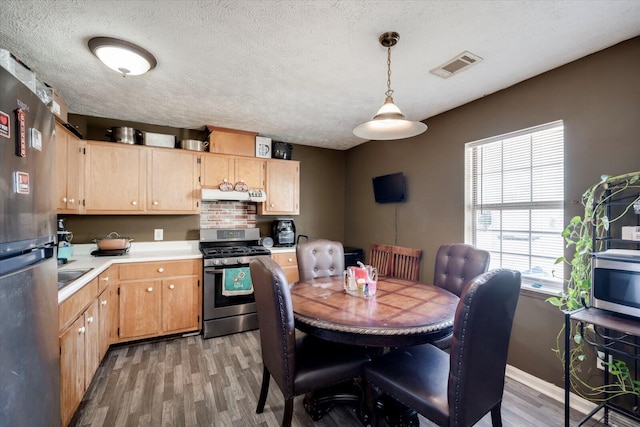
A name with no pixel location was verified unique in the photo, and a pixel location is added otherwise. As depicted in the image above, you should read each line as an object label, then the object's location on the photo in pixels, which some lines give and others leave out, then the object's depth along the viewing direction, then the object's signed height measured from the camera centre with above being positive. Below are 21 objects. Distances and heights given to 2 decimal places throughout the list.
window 2.22 +0.10
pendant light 1.73 +0.58
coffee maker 4.04 -0.30
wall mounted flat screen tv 3.54 +0.31
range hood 3.47 +0.21
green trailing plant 1.74 -0.30
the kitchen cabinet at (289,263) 3.75 -0.69
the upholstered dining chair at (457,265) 2.19 -0.44
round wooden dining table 1.44 -0.59
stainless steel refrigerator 0.94 -0.20
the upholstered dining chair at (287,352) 1.51 -0.86
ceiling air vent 2.00 +1.10
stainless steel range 3.15 -0.94
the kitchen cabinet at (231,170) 3.55 +0.54
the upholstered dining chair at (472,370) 1.15 -0.69
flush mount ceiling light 1.81 +1.05
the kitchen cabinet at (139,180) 3.02 +0.35
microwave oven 1.54 -0.39
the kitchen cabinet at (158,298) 2.87 -0.93
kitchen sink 1.91 -0.48
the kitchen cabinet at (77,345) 1.63 -0.90
